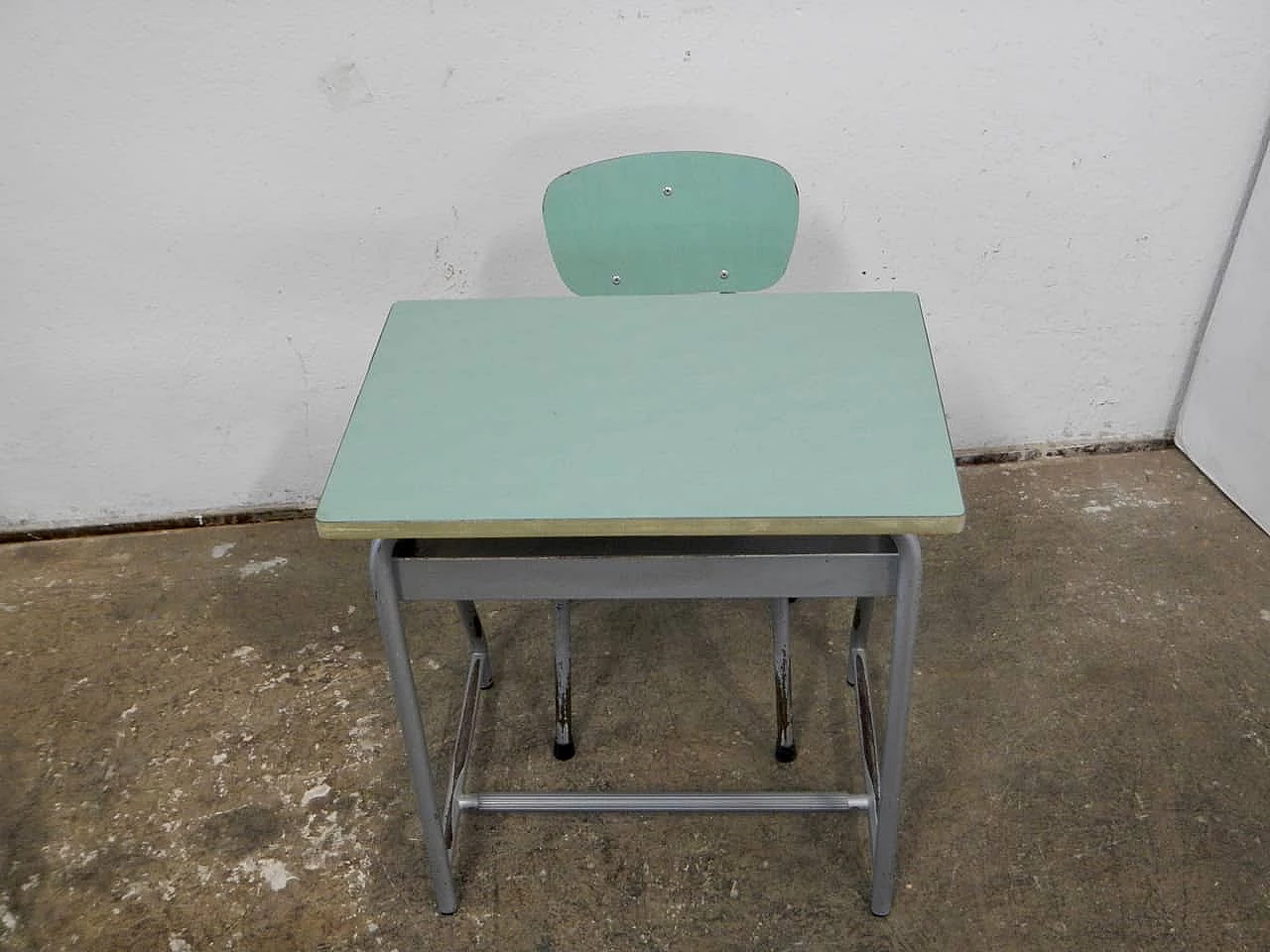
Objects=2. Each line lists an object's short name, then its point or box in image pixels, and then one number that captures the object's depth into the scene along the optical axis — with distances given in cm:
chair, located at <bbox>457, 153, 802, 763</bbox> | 179
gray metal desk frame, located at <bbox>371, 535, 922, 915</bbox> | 132
